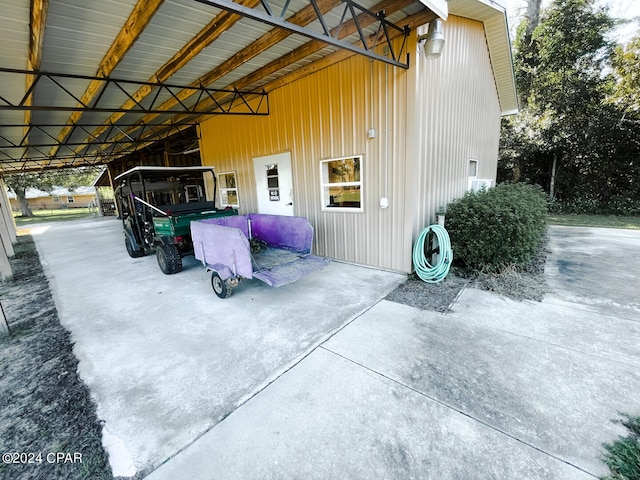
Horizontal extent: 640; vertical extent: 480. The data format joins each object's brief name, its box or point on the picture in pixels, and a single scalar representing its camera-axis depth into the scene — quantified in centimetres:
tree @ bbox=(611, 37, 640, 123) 970
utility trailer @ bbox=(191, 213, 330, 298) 353
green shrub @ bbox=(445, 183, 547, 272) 430
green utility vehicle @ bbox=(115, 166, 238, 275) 509
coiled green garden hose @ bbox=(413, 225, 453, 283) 432
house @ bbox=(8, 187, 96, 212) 3878
